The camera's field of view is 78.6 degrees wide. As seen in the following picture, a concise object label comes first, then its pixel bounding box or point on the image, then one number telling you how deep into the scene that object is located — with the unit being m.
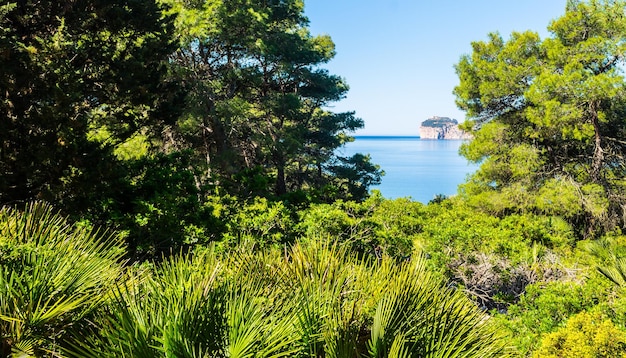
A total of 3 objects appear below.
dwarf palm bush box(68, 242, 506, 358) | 2.72
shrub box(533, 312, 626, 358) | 3.68
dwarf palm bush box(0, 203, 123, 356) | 3.10
